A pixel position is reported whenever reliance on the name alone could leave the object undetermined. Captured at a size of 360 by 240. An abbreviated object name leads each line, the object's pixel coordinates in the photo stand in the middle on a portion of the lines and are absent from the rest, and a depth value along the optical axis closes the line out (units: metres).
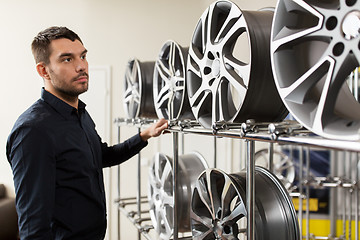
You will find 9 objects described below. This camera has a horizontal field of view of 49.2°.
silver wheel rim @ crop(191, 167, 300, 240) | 1.46
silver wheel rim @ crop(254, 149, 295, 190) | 3.57
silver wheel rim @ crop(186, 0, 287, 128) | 1.31
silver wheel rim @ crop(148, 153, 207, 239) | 2.26
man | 1.79
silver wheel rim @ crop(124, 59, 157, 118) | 2.59
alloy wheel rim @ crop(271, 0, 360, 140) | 0.93
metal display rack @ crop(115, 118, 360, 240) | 0.93
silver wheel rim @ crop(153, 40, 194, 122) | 2.02
